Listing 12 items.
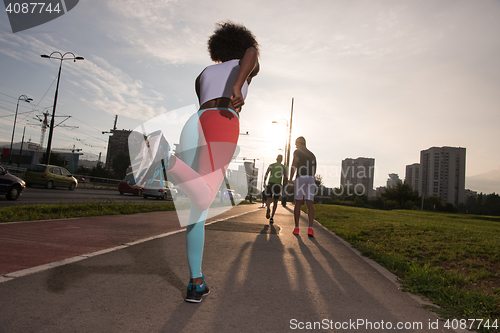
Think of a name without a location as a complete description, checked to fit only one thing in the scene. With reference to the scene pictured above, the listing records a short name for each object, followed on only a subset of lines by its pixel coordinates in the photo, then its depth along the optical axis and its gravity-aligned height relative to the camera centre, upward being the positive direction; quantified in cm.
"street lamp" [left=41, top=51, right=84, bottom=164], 2364 +681
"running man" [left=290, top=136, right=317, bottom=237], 671 +25
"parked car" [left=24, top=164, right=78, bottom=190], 2025 -50
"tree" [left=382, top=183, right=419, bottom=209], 6119 +128
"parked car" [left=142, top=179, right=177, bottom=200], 2311 -113
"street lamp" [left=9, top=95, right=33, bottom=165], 3900 +847
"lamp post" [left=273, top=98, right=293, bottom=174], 3375 +540
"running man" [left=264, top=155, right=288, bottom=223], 979 +38
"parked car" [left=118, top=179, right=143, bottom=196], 2364 -104
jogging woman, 214 +35
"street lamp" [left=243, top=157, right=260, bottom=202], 5069 +117
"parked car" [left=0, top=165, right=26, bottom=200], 1084 -71
